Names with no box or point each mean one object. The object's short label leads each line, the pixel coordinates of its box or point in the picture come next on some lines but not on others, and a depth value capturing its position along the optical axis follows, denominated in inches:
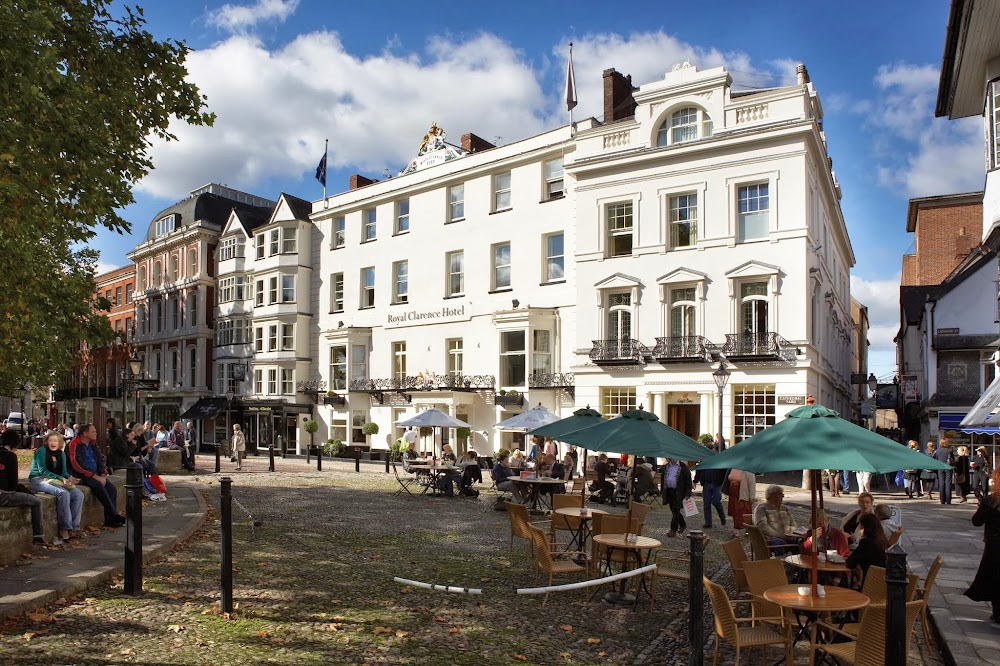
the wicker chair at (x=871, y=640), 225.0
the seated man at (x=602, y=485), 778.8
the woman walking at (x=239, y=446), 1094.4
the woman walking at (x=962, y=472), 871.1
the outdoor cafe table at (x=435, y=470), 783.7
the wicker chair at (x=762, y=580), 277.0
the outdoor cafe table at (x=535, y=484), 652.1
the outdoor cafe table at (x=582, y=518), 433.4
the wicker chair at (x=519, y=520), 405.2
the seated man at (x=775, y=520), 391.9
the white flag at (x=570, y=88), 1254.2
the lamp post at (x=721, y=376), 949.2
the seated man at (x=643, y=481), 718.7
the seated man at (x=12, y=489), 370.3
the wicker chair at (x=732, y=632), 247.6
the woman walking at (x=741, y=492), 538.6
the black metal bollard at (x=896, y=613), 171.6
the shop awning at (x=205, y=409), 1788.9
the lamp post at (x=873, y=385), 1979.6
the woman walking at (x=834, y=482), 866.3
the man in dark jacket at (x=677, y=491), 557.0
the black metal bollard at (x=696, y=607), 229.5
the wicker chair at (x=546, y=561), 357.1
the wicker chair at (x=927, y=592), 271.7
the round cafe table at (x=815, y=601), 254.4
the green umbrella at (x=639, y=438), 367.2
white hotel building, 1019.9
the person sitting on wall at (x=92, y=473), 467.8
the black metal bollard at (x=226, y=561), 305.0
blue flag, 1653.5
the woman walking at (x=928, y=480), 920.8
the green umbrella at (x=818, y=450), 269.0
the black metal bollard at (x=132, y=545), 328.2
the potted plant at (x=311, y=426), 1547.7
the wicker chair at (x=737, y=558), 312.7
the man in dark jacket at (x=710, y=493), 600.7
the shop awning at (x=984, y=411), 456.8
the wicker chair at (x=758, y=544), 343.9
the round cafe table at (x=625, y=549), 352.5
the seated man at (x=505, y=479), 698.2
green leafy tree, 323.3
